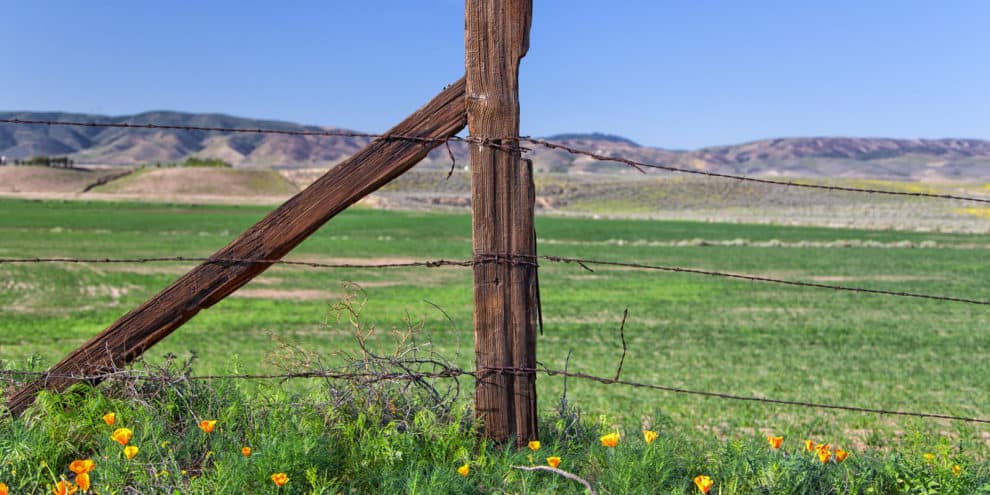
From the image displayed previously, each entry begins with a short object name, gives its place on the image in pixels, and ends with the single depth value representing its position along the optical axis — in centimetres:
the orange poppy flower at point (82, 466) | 258
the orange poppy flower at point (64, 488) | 245
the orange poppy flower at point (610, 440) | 286
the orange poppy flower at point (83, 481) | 252
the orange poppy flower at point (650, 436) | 292
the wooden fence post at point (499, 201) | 307
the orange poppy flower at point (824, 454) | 283
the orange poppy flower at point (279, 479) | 250
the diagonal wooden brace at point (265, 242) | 319
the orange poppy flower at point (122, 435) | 270
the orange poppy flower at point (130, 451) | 264
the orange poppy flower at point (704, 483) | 256
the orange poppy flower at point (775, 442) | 295
